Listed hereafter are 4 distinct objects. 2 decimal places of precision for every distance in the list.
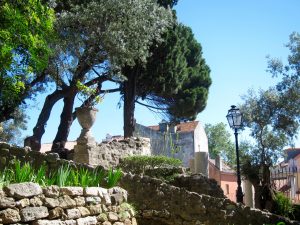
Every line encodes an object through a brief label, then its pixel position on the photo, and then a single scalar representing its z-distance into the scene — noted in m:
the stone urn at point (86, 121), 9.91
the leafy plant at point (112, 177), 5.54
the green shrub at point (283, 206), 10.31
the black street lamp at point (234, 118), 9.59
